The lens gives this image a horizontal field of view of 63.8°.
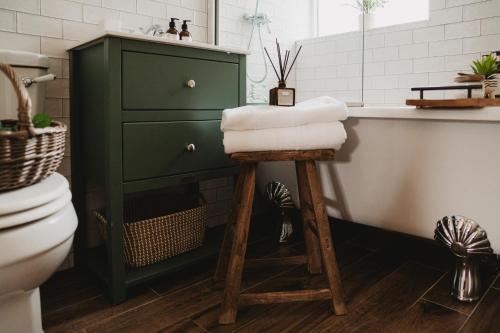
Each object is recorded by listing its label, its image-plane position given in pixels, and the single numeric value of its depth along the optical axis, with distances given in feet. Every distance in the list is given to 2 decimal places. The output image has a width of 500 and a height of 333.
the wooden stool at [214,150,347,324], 4.30
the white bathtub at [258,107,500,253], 4.67
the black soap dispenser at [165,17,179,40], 5.62
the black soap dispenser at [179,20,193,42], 5.67
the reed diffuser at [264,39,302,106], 4.59
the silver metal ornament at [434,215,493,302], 4.53
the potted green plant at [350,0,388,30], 8.06
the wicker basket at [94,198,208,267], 5.06
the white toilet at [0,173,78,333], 2.79
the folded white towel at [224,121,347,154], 4.23
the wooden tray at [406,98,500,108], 4.46
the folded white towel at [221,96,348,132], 4.19
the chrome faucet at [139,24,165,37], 5.92
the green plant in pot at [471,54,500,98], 5.25
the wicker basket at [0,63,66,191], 2.96
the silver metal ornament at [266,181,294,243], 6.47
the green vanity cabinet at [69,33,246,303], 4.46
